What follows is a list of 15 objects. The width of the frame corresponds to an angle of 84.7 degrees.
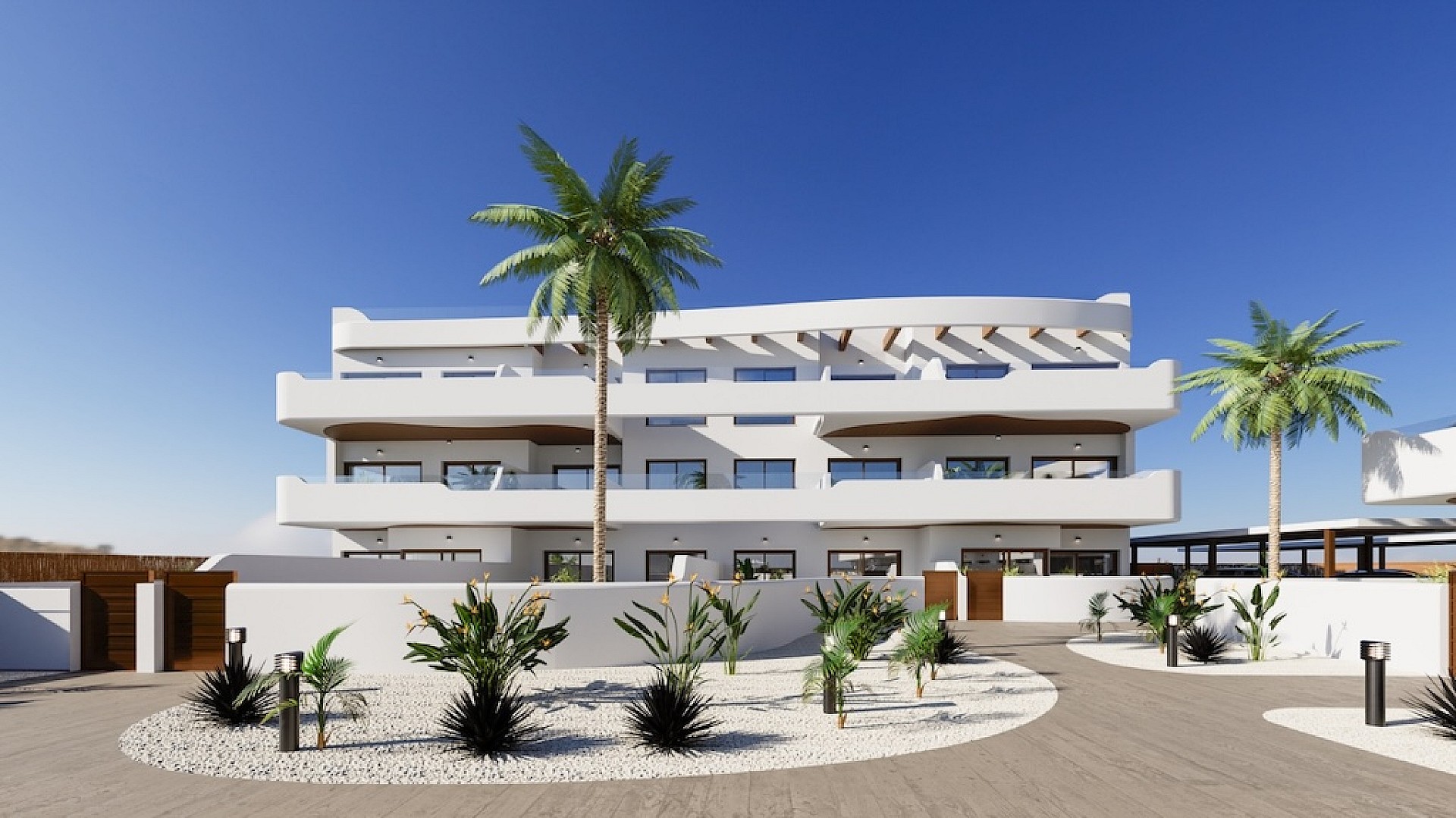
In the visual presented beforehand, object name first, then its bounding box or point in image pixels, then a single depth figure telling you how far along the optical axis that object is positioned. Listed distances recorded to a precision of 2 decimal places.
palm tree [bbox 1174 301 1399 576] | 22.19
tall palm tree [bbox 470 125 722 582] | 17.84
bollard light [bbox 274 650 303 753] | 8.01
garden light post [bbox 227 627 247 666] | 9.61
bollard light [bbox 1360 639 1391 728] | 9.46
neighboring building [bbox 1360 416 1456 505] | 19.92
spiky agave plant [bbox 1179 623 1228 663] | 15.14
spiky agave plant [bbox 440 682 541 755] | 8.05
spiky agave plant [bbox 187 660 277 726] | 9.25
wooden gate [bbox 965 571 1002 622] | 24.45
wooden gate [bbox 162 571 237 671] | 13.98
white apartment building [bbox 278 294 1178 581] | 25.95
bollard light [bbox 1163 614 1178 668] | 14.68
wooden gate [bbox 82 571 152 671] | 14.05
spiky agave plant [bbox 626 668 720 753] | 8.28
